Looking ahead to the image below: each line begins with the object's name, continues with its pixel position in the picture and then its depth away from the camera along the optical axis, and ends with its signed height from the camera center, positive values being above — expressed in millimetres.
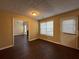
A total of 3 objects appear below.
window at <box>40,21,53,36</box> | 3403 +37
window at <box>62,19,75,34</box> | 2412 +137
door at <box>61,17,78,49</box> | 2338 -197
